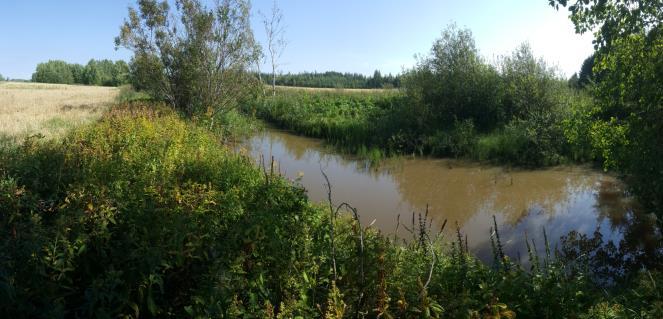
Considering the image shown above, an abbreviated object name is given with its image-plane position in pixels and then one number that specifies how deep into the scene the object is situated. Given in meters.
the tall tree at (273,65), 36.66
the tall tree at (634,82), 6.55
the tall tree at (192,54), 17.83
